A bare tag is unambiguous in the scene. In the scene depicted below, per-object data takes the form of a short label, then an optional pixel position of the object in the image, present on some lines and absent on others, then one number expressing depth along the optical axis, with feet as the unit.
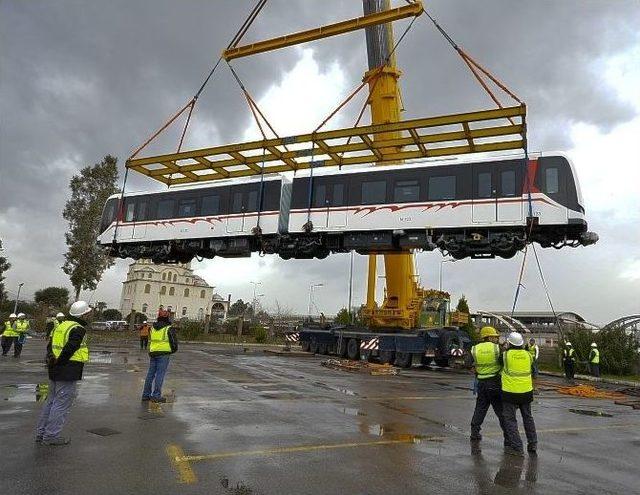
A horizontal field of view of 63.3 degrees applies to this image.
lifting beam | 45.59
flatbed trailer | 67.67
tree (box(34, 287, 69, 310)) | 213.42
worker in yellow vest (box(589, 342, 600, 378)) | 63.98
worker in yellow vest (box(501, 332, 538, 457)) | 20.76
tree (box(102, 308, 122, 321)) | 242.84
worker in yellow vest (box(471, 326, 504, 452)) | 22.15
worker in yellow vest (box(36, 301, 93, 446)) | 18.24
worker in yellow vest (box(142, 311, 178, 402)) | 27.78
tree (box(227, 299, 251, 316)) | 323.35
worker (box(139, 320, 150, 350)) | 73.72
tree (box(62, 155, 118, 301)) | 101.91
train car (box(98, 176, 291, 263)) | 52.03
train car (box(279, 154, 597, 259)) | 41.81
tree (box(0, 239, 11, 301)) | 158.39
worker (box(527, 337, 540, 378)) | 43.92
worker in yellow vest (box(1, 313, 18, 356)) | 51.62
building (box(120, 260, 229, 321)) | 277.64
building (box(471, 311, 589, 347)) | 93.58
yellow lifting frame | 44.14
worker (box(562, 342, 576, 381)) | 63.10
